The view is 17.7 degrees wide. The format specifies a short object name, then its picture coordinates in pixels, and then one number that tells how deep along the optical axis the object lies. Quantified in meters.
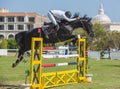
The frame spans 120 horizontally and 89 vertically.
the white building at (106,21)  146.50
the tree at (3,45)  66.62
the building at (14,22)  113.19
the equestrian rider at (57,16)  11.98
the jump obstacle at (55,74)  10.73
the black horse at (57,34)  11.80
